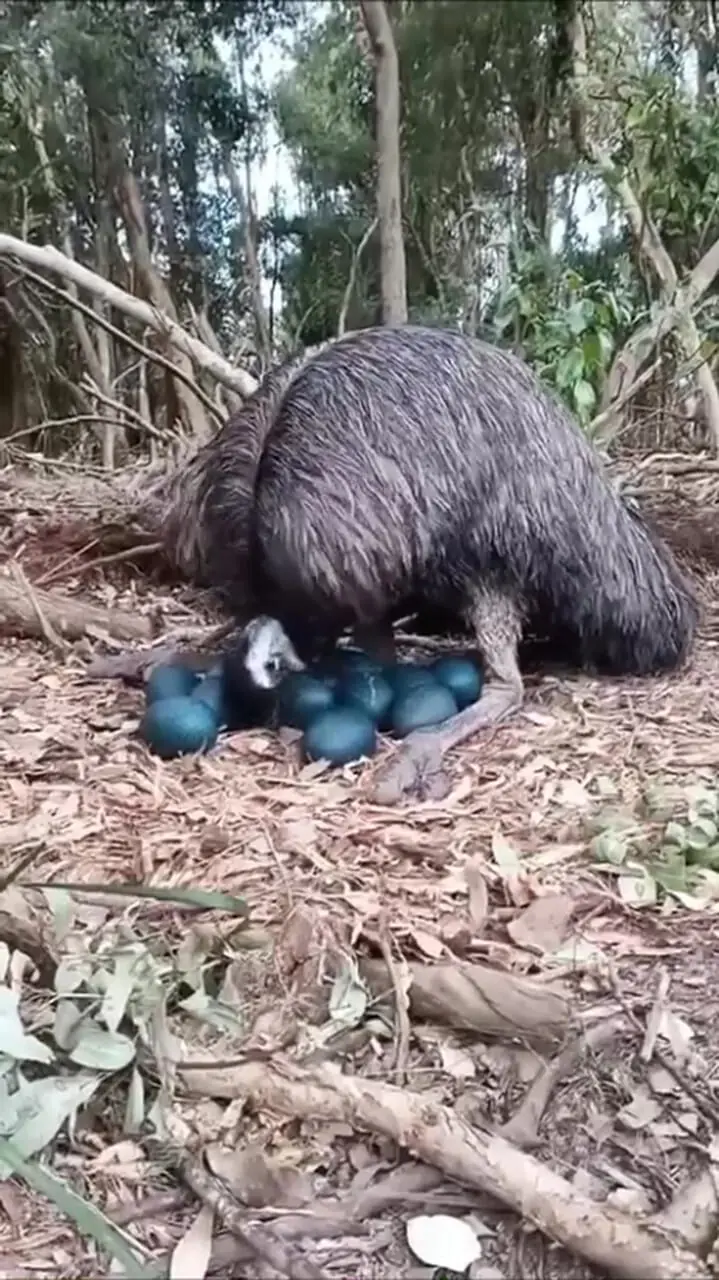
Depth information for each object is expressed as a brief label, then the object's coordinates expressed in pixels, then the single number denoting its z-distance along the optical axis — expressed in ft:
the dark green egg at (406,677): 7.77
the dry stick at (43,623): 9.00
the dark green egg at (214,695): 7.47
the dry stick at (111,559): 10.07
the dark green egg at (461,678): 7.90
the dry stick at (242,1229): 3.92
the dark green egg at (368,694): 7.56
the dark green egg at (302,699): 7.41
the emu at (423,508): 7.43
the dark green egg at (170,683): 7.53
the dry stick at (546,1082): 4.40
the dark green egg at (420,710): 7.56
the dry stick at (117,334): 9.17
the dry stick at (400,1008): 4.69
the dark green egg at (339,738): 7.05
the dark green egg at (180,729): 7.12
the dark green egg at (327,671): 7.62
